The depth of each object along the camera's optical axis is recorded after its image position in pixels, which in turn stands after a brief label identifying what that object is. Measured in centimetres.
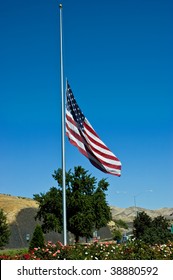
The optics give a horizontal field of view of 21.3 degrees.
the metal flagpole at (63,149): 1628
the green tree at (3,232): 5418
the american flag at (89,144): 1599
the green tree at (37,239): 3007
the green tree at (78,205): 4828
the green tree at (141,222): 5204
